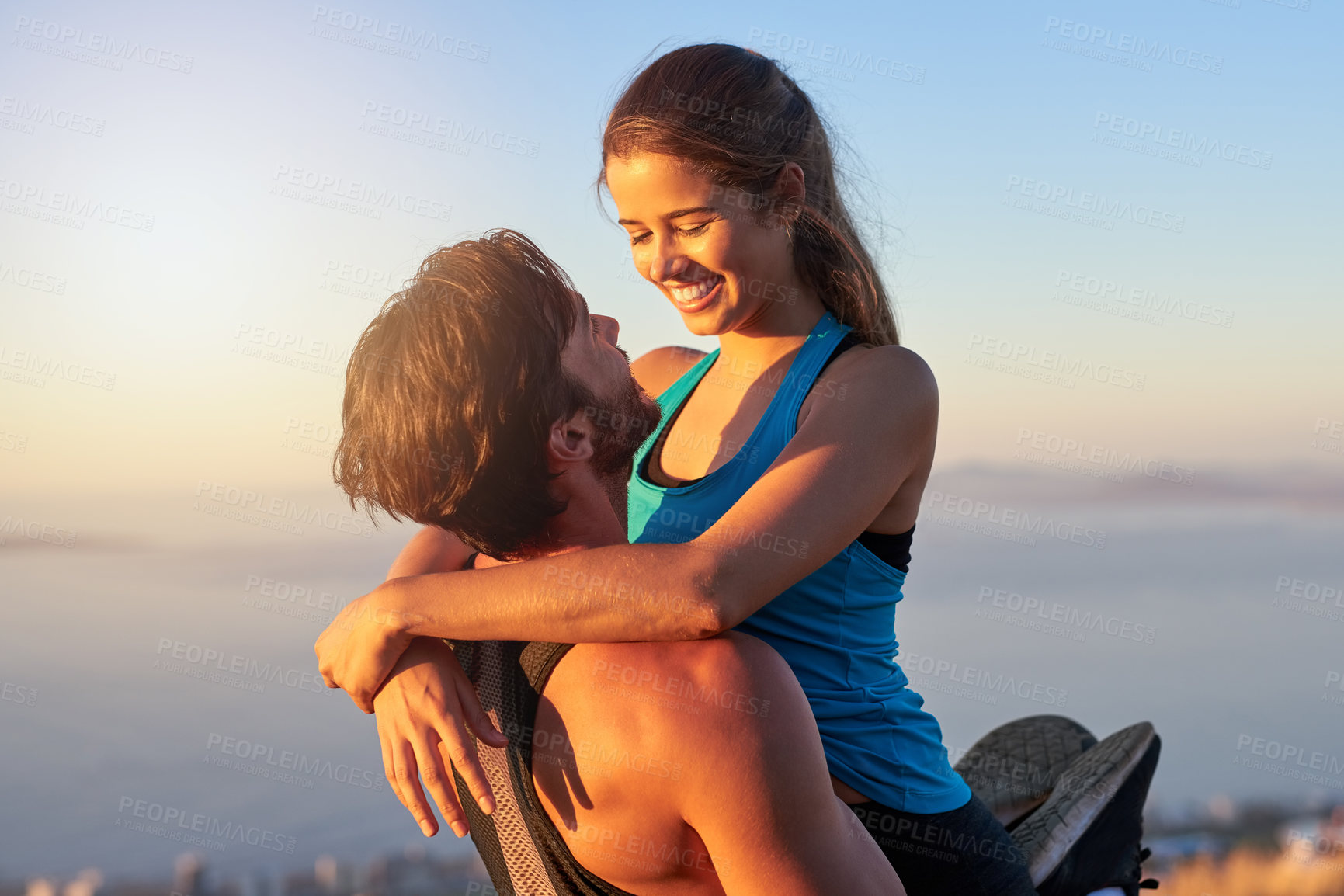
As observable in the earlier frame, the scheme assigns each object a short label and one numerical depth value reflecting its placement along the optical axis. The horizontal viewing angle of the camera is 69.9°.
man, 1.62
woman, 1.80
